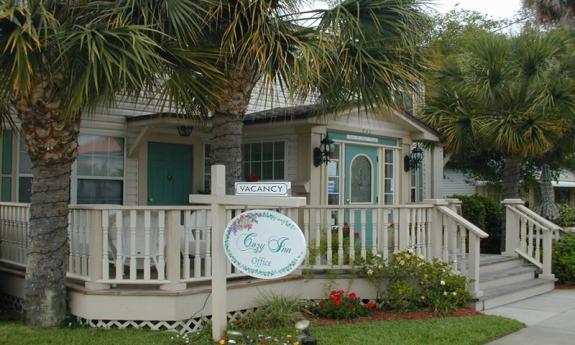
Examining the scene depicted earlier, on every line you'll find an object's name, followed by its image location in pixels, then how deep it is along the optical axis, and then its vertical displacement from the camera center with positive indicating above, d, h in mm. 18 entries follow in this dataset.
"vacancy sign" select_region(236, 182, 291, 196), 5629 -103
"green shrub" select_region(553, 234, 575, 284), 10984 -1547
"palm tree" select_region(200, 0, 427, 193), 7152 +1629
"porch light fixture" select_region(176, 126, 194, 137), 10672 +869
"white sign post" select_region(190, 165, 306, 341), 6043 -696
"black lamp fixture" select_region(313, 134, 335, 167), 11195 +518
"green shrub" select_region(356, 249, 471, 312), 7859 -1413
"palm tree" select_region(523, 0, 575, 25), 19908 +5840
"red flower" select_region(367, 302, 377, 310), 8039 -1760
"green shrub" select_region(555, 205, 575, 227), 13859 -931
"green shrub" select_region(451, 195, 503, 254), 14078 -974
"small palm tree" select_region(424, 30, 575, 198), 11500 +1652
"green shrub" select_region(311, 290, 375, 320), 7586 -1701
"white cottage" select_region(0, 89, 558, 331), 6766 -483
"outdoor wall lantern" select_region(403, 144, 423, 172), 13578 +449
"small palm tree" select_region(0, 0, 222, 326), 5602 +1075
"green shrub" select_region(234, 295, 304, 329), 6930 -1666
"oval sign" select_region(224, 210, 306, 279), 5727 -657
